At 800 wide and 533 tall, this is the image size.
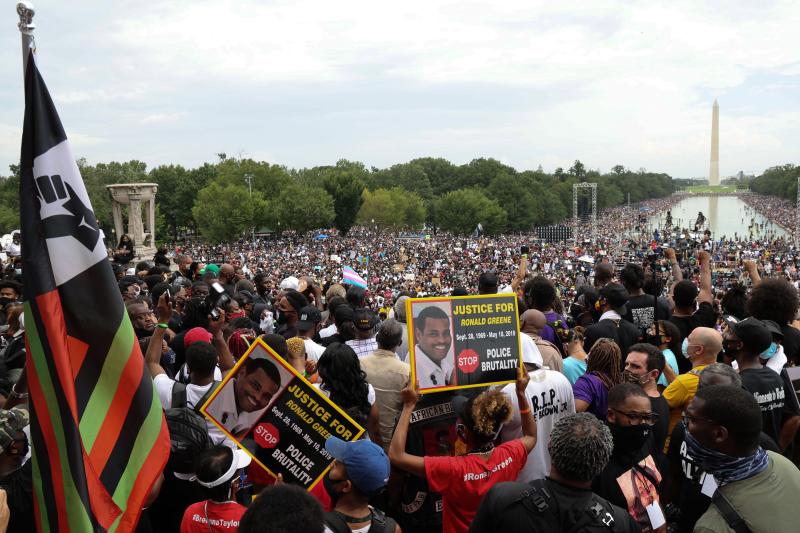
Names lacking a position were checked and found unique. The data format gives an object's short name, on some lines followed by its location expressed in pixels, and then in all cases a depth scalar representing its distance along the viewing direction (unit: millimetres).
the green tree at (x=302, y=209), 77750
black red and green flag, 2986
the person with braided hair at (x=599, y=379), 4359
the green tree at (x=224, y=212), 72312
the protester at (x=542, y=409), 4109
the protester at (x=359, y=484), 3029
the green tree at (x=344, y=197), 85812
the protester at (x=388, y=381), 4801
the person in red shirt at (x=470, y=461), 3496
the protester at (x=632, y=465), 3453
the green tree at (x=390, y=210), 88562
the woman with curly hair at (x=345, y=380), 4371
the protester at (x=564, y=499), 2824
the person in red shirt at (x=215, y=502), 3254
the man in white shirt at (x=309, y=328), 5922
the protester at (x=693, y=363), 4426
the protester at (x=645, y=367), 4395
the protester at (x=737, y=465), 2658
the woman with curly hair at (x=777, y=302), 5879
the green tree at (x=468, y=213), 93125
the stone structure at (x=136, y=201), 24469
